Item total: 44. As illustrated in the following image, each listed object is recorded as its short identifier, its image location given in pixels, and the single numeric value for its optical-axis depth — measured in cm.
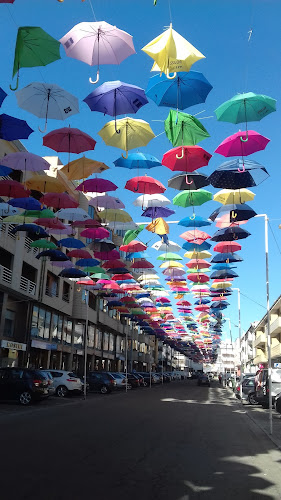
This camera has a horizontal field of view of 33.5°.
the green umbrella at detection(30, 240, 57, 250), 1939
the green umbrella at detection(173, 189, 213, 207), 1515
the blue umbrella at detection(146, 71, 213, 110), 991
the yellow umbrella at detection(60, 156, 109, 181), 1334
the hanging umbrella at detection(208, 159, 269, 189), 1254
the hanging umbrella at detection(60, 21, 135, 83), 896
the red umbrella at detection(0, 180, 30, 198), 1445
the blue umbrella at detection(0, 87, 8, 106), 998
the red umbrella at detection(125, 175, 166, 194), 1421
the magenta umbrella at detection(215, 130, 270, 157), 1123
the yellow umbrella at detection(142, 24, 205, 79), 823
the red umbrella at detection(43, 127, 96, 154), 1231
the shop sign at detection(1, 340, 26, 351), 3014
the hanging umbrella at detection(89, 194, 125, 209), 1605
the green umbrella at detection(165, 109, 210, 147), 1093
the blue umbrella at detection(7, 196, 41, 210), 1546
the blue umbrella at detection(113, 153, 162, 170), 1340
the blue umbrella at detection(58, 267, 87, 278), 2284
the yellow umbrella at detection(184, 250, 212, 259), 2178
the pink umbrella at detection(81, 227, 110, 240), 1888
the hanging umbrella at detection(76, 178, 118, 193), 1454
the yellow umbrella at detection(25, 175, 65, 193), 1429
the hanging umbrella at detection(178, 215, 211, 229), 1739
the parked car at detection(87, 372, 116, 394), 3538
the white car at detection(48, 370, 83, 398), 2812
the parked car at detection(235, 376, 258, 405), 2844
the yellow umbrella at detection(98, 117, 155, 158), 1173
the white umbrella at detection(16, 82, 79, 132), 1120
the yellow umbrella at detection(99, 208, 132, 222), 1683
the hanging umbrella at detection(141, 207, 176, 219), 1681
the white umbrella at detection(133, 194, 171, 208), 1615
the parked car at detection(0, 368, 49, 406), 1998
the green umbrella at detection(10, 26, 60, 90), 868
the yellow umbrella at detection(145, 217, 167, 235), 1808
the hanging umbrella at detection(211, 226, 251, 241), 1709
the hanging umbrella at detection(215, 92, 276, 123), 1010
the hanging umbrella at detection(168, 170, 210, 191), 1380
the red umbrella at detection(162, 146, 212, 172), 1186
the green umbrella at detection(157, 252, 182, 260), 2275
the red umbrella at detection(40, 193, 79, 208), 1520
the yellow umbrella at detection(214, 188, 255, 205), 1466
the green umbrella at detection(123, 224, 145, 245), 1950
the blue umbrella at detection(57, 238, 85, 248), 2011
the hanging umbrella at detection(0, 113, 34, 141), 1172
